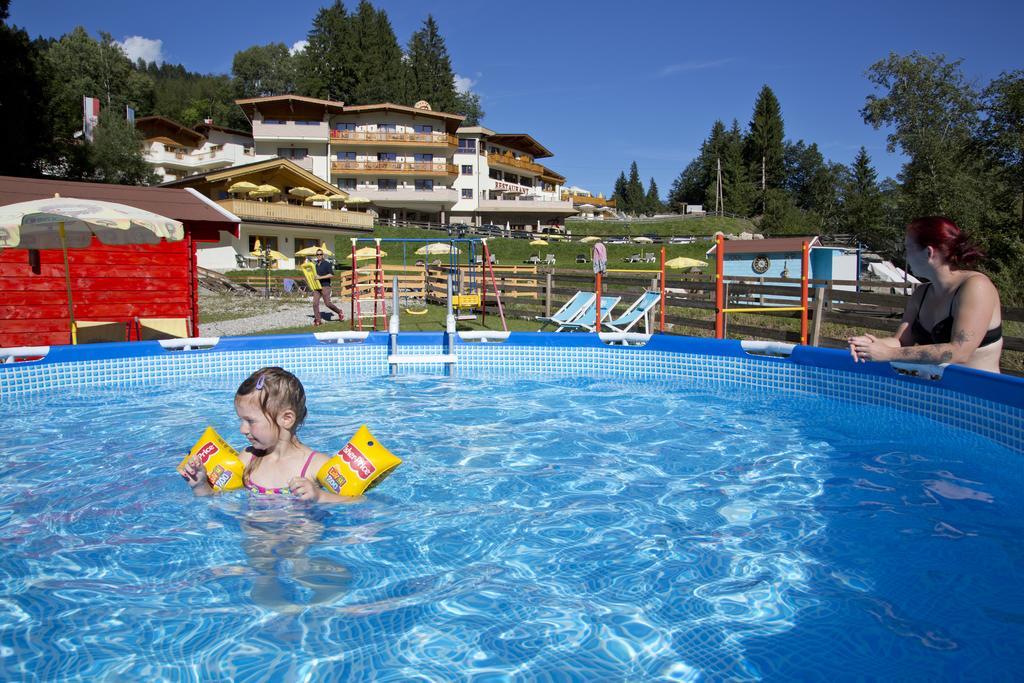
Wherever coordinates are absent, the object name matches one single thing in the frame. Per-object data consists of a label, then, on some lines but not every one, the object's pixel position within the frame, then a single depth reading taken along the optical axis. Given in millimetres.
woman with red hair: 4023
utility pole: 77100
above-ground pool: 2658
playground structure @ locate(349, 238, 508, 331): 12313
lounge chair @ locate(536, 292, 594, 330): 11562
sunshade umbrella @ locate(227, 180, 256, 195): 31936
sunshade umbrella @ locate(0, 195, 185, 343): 7086
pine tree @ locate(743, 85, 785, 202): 83312
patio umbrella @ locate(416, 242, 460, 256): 28278
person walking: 12906
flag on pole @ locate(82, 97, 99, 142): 38469
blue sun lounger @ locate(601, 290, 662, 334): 10680
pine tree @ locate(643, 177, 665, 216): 97000
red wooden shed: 9859
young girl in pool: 3303
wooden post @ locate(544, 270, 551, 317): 14000
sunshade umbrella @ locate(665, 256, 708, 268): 30206
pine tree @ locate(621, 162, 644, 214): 107188
